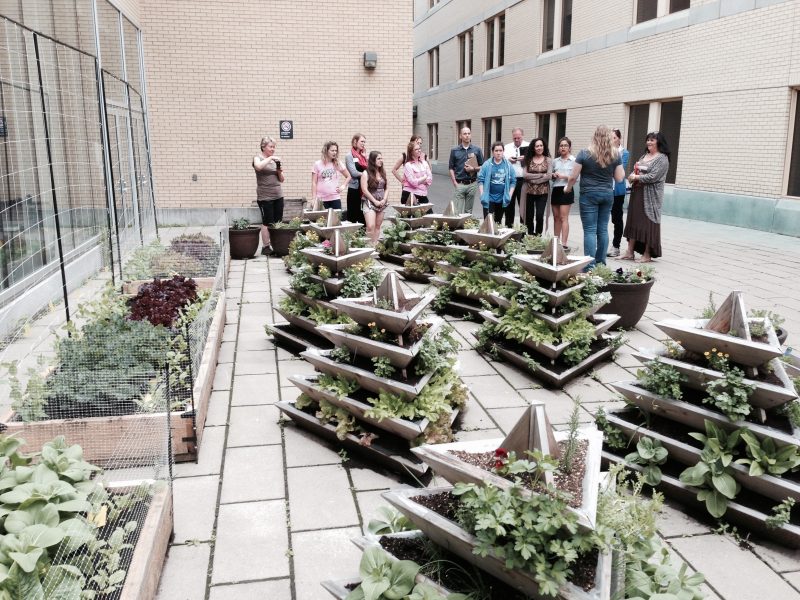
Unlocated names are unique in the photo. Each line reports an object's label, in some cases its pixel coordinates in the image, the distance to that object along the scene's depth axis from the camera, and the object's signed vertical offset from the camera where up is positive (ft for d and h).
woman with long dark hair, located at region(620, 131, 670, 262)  30.32 -1.69
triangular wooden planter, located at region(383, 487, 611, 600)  7.20 -4.47
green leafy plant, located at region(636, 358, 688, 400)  12.43 -4.10
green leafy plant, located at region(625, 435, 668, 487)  11.96 -5.27
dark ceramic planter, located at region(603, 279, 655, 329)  20.90 -4.46
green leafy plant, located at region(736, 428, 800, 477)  10.80 -4.77
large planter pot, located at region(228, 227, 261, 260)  34.17 -4.08
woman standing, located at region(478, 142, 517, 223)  34.09 -1.17
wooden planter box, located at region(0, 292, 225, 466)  11.99 -4.86
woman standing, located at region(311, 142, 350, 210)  34.96 -0.90
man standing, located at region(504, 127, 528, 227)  36.50 +0.19
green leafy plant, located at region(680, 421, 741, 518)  11.08 -5.18
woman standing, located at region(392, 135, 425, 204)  35.91 +0.05
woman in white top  32.40 -1.66
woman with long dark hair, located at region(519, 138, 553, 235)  33.17 -0.91
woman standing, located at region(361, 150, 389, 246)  34.72 -1.44
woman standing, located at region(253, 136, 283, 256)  33.73 -1.37
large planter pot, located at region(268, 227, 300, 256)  34.54 -3.94
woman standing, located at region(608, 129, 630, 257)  33.32 -2.57
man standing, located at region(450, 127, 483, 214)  37.24 -0.46
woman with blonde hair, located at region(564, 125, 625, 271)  27.04 -1.05
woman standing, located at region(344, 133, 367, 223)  35.01 -0.44
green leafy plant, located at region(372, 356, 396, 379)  12.98 -3.94
